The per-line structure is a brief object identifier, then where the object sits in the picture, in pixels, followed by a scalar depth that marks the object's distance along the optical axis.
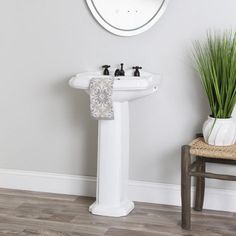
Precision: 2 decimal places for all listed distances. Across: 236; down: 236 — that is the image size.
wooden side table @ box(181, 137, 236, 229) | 3.15
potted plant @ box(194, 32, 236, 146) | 3.25
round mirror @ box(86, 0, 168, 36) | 3.58
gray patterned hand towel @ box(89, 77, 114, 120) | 3.28
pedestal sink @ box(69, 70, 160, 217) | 3.42
